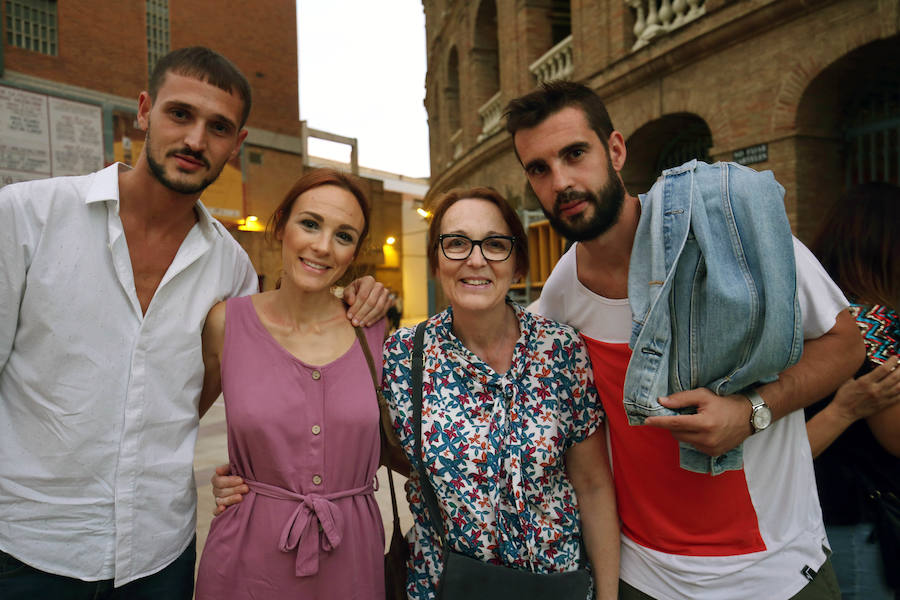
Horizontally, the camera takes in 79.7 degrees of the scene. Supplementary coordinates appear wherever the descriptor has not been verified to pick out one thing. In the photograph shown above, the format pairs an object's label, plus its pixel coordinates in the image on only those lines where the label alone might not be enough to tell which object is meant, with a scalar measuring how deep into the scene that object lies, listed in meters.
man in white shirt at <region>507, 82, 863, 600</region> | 1.58
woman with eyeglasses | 1.69
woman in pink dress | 1.79
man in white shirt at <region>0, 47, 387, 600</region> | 1.71
